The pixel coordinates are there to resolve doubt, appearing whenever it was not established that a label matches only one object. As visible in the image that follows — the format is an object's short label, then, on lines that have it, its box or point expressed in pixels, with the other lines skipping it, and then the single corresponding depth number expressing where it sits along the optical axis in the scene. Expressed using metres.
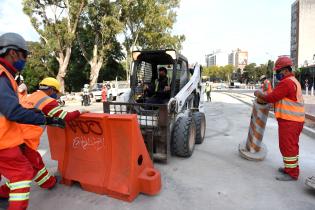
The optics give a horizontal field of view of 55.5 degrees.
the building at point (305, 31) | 90.94
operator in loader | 6.90
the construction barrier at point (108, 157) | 4.20
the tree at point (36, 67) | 40.88
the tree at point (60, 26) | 25.83
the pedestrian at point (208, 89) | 22.88
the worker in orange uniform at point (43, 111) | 3.93
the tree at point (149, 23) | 32.28
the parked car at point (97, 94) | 25.83
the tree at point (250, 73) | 99.14
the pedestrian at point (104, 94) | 21.59
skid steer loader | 5.63
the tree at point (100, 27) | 28.95
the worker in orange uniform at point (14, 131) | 3.22
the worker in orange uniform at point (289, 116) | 4.98
